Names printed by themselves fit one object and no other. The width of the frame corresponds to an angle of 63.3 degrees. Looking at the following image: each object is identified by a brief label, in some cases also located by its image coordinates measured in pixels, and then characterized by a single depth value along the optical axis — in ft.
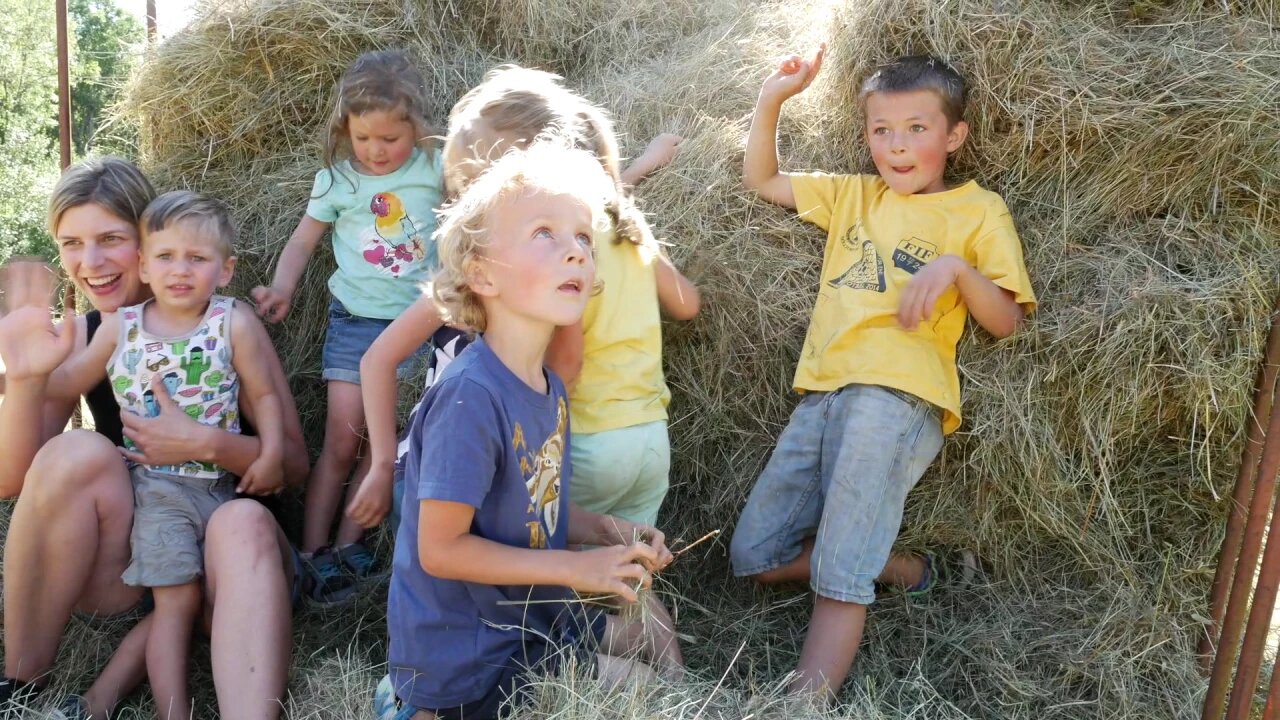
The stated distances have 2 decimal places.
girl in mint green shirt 11.91
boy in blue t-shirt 7.35
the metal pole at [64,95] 12.07
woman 8.77
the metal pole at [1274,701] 7.79
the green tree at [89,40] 59.47
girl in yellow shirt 9.12
